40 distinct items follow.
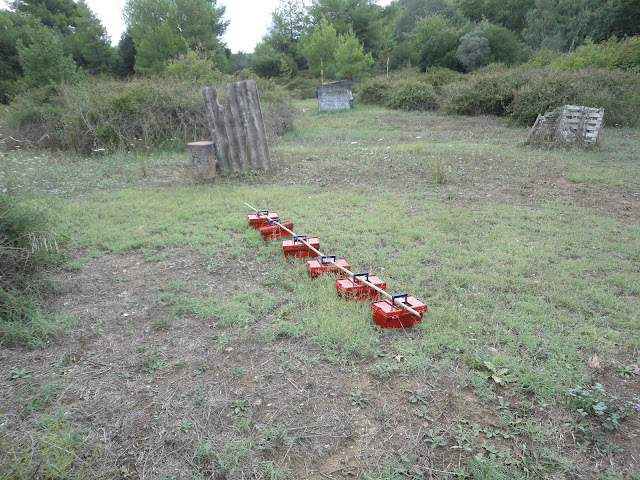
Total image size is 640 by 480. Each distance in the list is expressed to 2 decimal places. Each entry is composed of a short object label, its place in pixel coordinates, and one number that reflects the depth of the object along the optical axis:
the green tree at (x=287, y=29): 42.72
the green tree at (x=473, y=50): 28.75
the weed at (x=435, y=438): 2.00
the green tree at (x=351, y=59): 24.97
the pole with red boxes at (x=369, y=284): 2.90
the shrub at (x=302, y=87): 29.73
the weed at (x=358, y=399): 2.26
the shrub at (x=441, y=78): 20.78
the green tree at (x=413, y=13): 48.70
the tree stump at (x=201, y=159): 7.34
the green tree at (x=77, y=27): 30.70
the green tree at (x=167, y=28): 30.78
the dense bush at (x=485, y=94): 14.94
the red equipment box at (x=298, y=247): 4.19
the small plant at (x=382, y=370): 2.46
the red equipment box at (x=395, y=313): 2.90
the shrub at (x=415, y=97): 18.69
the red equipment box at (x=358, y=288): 3.28
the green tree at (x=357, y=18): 39.12
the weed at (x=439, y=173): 6.95
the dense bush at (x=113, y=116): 9.76
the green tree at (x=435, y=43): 31.50
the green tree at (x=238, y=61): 41.96
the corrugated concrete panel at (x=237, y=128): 7.45
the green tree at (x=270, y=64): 36.78
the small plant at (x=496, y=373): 2.42
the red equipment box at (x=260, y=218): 5.10
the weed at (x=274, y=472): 1.83
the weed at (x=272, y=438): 1.98
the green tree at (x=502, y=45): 29.50
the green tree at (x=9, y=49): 19.95
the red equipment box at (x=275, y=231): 4.71
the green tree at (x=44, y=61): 13.24
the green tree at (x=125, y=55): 34.94
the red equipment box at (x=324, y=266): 3.70
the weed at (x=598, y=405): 2.12
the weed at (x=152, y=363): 2.56
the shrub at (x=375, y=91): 20.79
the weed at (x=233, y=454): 1.87
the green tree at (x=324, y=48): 27.06
